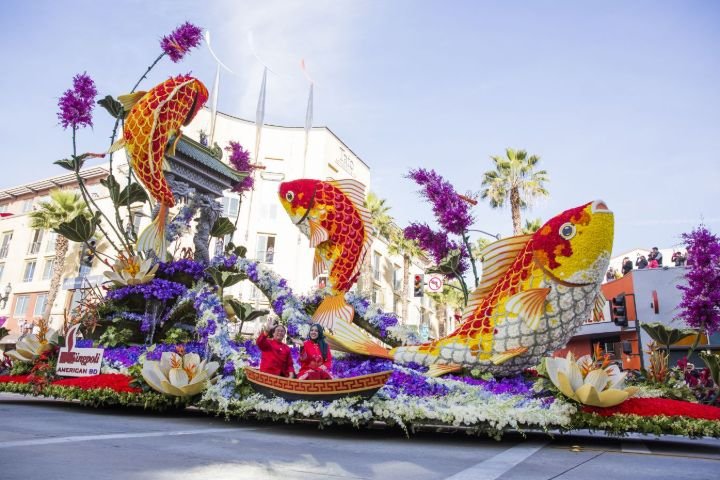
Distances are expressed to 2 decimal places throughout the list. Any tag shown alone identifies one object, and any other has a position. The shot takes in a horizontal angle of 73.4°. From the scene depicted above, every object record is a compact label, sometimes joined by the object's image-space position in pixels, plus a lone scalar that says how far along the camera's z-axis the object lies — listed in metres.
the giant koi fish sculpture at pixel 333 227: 8.28
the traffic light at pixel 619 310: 12.09
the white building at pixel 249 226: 30.38
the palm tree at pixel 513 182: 23.02
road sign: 17.17
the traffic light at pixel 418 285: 19.56
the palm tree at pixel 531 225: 26.68
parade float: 5.79
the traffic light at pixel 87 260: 14.46
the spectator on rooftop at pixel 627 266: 20.76
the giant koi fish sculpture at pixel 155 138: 9.09
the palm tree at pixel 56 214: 27.53
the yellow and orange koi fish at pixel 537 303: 6.91
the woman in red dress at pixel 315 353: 6.40
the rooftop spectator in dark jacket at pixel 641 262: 20.38
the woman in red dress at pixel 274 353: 6.59
